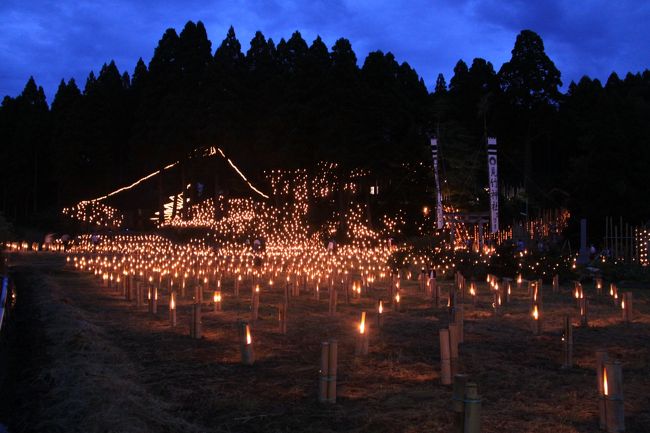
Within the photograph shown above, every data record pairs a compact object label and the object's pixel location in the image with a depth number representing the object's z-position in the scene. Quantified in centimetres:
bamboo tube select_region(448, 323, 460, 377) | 679
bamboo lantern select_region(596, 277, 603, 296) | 1600
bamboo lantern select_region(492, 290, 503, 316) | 1217
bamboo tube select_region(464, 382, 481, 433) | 454
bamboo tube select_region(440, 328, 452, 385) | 671
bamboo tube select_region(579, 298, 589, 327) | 1066
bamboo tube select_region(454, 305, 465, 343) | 905
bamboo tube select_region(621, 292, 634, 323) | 1106
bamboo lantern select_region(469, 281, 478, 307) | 1416
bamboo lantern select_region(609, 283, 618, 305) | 1363
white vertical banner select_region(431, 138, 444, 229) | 2566
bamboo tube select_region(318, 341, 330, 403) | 606
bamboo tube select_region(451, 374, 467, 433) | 461
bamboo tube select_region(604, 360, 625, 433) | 519
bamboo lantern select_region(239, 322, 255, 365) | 758
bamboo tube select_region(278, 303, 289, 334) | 973
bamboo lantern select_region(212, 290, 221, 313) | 1232
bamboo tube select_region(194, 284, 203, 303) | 1228
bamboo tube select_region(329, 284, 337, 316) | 1185
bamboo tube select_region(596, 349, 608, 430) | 529
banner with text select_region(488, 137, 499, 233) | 2162
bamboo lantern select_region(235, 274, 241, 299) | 1490
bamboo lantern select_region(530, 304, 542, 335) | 965
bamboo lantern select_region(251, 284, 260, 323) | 1110
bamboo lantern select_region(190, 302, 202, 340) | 919
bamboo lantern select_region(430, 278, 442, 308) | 1305
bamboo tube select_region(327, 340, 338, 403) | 605
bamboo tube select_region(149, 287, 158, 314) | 1183
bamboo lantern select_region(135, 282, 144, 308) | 1305
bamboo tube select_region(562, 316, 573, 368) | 743
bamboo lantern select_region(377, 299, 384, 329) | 1046
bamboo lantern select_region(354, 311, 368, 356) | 814
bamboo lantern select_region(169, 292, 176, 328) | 1040
